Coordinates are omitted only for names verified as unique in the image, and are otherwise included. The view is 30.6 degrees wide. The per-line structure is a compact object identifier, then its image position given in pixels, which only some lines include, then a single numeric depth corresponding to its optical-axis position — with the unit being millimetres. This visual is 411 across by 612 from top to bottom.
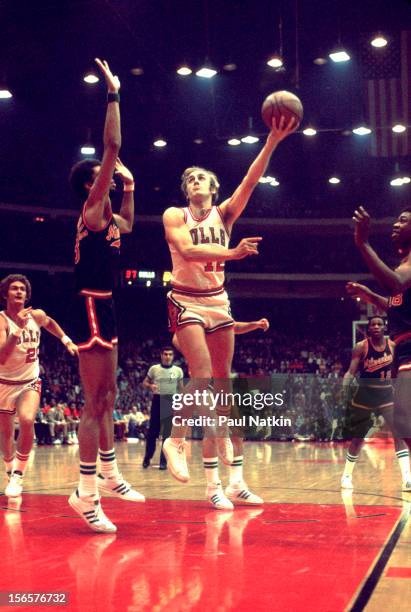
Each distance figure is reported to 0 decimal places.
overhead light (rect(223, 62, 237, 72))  14469
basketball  5535
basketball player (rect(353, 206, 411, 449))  4379
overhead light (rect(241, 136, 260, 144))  16816
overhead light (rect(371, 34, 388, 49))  13148
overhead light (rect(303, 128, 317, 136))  15887
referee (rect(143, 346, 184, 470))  11117
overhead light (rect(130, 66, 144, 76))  15709
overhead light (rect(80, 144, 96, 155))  21578
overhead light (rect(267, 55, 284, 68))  13680
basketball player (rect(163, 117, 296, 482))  5574
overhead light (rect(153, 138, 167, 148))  21375
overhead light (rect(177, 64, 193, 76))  14817
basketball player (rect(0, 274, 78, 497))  6836
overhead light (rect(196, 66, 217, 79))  14422
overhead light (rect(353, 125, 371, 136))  16469
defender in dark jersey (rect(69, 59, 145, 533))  4699
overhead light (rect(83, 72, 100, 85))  15678
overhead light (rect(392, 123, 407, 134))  14582
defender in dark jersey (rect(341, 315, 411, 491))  8898
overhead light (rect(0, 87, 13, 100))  15198
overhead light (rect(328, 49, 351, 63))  13578
